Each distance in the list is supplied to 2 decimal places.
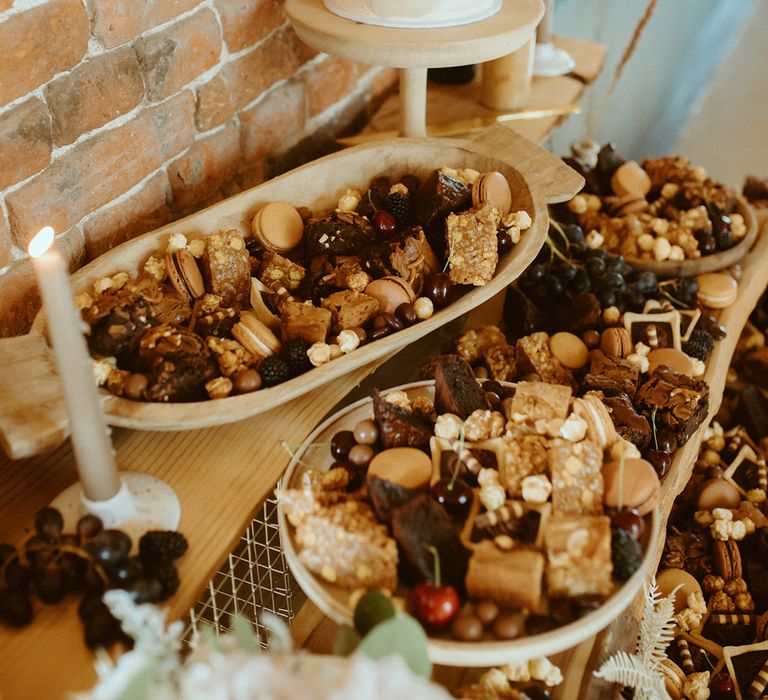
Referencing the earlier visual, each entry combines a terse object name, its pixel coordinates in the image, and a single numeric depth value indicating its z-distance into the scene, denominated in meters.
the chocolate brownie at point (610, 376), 1.01
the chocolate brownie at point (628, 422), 0.94
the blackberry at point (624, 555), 0.72
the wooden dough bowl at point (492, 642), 0.67
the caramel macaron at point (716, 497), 1.27
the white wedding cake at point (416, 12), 1.10
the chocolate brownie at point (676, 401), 0.99
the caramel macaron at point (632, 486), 0.78
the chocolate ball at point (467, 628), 0.68
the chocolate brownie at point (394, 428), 0.85
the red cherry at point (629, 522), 0.75
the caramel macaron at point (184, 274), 0.97
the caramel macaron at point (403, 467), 0.81
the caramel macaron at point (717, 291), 1.32
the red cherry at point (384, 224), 1.09
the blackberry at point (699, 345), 1.19
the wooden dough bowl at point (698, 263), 1.33
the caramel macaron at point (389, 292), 0.98
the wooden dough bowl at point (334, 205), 0.82
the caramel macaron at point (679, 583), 1.17
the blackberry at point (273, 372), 0.88
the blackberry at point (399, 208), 1.12
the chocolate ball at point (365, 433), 0.85
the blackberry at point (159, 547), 0.76
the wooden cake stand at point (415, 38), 1.06
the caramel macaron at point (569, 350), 1.10
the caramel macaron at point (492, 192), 1.11
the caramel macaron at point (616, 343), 1.11
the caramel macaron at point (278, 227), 1.08
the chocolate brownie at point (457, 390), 0.89
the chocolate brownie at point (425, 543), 0.73
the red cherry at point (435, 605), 0.69
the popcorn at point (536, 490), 0.78
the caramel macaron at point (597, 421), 0.84
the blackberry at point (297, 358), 0.89
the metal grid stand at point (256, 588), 1.07
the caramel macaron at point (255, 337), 0.91
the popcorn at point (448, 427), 0.86
